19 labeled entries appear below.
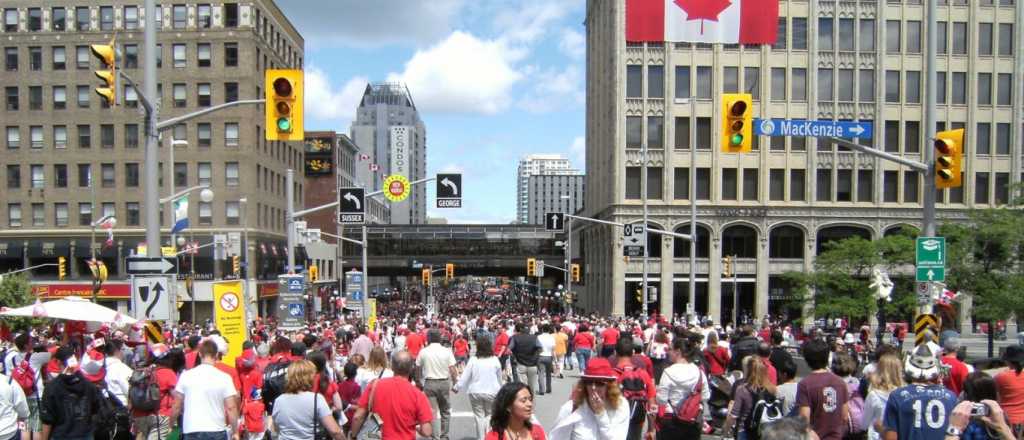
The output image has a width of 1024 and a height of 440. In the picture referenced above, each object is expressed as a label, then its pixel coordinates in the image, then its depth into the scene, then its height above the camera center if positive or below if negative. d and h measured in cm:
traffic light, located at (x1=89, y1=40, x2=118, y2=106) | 1179 +180
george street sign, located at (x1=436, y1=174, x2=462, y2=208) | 2328 +31
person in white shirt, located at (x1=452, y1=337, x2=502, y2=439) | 1167 -243
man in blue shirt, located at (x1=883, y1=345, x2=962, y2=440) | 697 -167
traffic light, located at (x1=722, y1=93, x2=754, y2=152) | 1518 +143
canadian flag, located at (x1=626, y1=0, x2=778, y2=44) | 1758 +370
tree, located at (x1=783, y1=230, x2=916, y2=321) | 3884 -375
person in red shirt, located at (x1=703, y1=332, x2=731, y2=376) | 1303 -237
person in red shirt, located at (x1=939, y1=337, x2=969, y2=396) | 1019 -203
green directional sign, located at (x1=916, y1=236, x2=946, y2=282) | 1463 -97
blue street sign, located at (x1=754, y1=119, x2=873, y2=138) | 1505 +130
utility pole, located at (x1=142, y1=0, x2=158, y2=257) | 1353 +92
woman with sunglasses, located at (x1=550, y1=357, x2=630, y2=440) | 632 -156
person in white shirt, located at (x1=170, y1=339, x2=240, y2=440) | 855 -202
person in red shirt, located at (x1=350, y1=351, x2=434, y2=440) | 812 -197
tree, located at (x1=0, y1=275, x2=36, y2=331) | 4238 -456
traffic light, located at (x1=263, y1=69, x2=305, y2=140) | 1266 +147
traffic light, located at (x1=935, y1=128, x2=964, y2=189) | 1373 +69
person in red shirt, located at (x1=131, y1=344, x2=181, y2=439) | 991 -242
